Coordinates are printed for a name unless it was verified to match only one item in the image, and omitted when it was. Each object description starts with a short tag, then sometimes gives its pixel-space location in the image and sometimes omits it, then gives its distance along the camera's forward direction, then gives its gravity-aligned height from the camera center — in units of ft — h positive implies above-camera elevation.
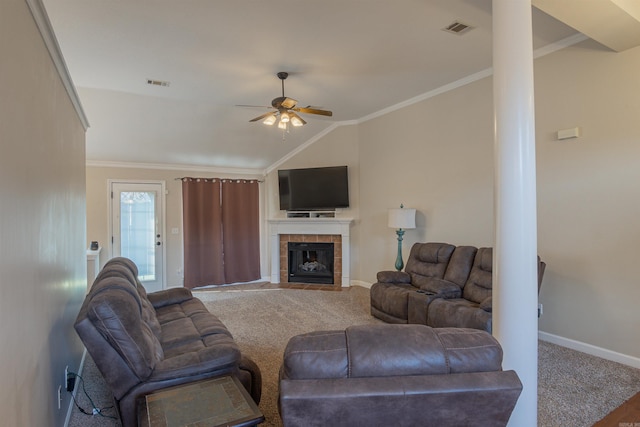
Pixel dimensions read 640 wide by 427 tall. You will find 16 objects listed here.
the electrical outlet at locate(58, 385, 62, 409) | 6.85 -3.48
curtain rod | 21.93 +2.81
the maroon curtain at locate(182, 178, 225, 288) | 21.75 -0.72
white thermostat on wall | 11.27 +2.71
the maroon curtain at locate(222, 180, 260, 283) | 22.95 -0.64
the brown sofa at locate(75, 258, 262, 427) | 5.88 -2.48
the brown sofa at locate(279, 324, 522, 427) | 3.84 -1.86
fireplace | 21.31 -1.21
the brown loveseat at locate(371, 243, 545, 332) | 11.27 -2.78
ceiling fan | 12.75 +4.12
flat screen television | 21.24 +1.96
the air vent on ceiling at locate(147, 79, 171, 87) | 13.99 +5.71
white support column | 6.20 +0.17
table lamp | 16.74 -0.12
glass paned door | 20.47 -0.32
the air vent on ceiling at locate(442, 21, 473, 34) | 10.31 +5.76
